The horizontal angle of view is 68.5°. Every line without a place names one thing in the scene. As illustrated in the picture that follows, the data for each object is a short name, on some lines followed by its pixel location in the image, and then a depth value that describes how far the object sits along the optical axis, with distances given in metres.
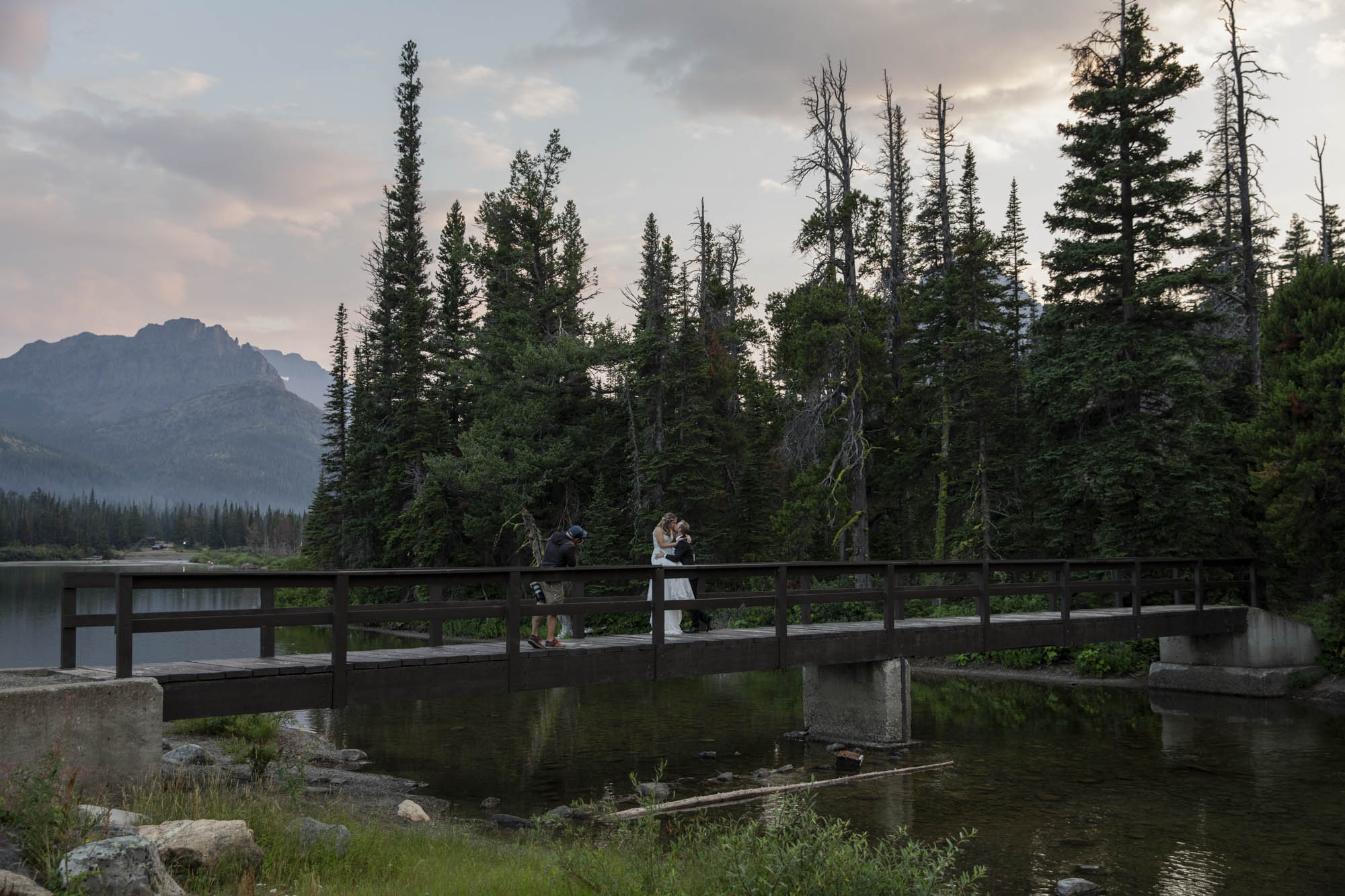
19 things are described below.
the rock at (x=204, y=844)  6.77
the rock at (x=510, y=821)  11.72
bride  16.42
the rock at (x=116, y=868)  5.54
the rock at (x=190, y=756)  13.22
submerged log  11.67
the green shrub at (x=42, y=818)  6.09
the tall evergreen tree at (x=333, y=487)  58.41
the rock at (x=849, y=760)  14.88
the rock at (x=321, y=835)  7.98
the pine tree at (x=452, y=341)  49.62
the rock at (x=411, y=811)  11.12
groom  16.48
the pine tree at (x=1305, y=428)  21.56
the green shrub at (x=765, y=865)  6.09
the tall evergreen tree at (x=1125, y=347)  25.33
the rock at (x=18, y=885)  5.08
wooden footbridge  10.30
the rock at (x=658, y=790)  12.54
